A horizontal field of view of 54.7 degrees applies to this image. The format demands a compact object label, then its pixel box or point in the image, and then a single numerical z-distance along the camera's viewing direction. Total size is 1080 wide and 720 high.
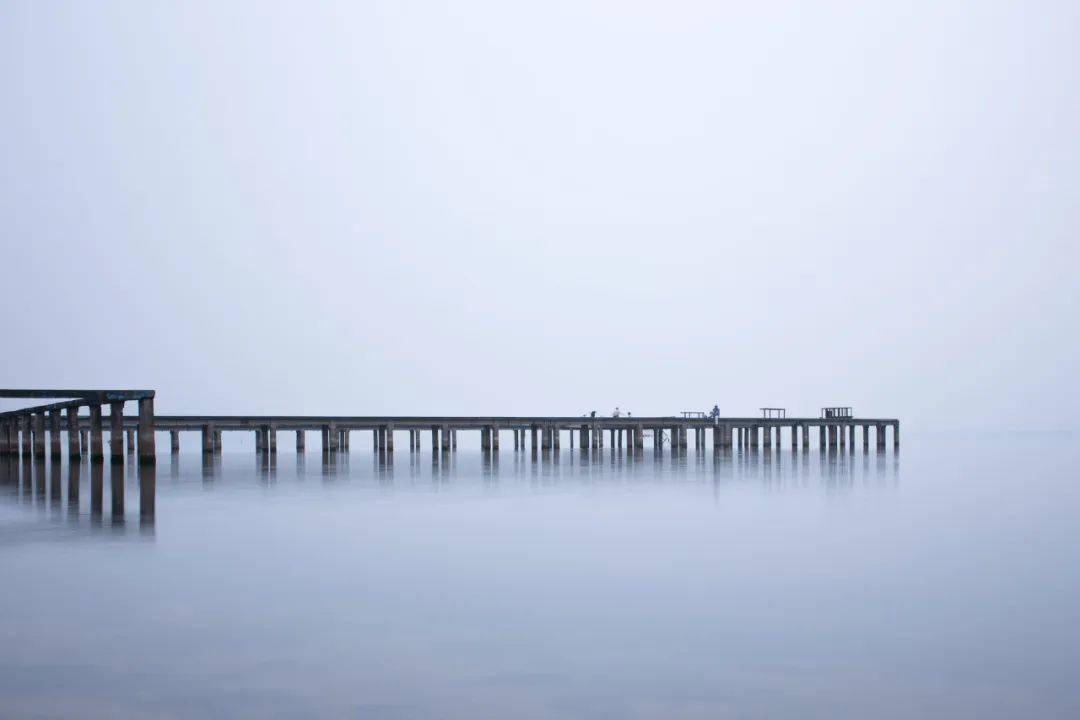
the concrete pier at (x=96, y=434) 42.91
